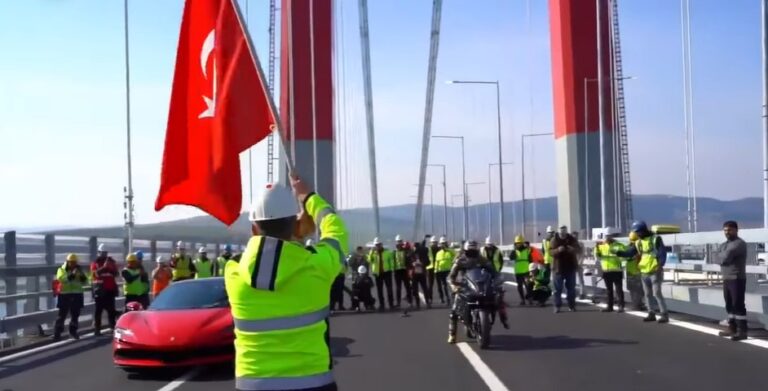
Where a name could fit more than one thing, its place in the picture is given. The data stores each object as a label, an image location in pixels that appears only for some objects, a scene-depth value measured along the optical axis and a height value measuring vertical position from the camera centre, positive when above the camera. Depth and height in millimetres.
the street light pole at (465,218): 68350 +460
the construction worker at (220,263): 22295 -708
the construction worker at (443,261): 22516 -803
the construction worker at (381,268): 22984 -917
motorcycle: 13492 -1077
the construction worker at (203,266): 21594 -720
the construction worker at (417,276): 22806 -1118
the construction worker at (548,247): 21594 -547
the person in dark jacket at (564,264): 19734 -830
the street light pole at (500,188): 43409 +1623
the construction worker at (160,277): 18797 -812
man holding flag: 3932 -243
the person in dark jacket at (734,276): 12953 -746
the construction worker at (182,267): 20984 -711
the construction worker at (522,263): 22625 -880
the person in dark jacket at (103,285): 17969 -876
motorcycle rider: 14359 -600
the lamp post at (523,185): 55812 +2115
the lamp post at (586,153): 39812 +2711
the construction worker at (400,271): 23203 -1009
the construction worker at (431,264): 23469 -900
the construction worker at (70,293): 17297 -967
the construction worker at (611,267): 18436 -843
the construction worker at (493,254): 21028 -613
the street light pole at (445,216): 81375 +754
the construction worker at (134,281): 18434 -850
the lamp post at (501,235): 49203 -574
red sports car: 11438 -1193
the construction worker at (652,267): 16156 -760
